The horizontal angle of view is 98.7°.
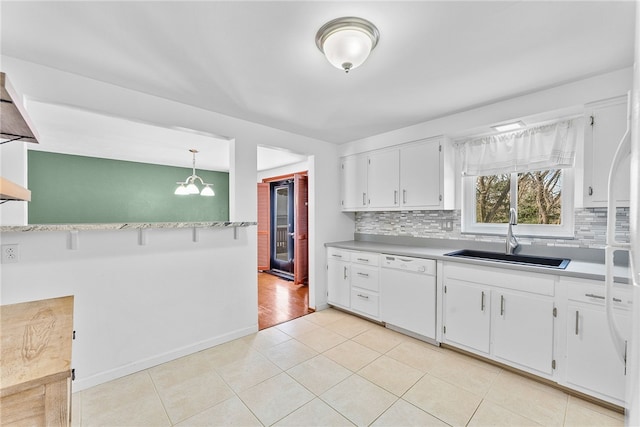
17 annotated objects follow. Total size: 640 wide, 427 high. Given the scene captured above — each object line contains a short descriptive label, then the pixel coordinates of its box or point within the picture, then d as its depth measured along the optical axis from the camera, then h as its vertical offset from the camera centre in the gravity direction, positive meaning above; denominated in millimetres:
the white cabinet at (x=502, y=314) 2041 -861
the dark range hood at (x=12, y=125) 770 +314
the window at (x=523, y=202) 2482 +72
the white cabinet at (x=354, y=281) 3174 -884
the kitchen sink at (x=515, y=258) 2249 -453
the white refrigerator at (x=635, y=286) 616 -181
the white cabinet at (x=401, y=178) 2957 +377
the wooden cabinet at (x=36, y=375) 740 -465
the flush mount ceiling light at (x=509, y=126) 2508 +782
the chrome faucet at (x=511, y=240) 2601 -293
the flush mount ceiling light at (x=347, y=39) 1462 +940
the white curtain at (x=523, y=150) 2383 +564
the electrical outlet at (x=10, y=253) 1762 -279
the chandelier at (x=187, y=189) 4879 +372
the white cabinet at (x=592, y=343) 1755 -902
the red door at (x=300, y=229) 5023 -360
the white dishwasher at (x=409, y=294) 2682 -878
